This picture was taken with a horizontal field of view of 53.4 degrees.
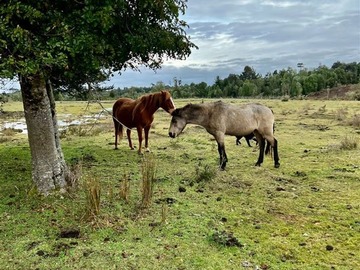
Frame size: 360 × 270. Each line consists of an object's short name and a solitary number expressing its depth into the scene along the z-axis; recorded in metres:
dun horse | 8.95
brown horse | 10.42
